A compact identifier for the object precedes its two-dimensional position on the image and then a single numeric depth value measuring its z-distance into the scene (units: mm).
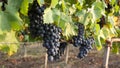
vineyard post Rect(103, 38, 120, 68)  2194
